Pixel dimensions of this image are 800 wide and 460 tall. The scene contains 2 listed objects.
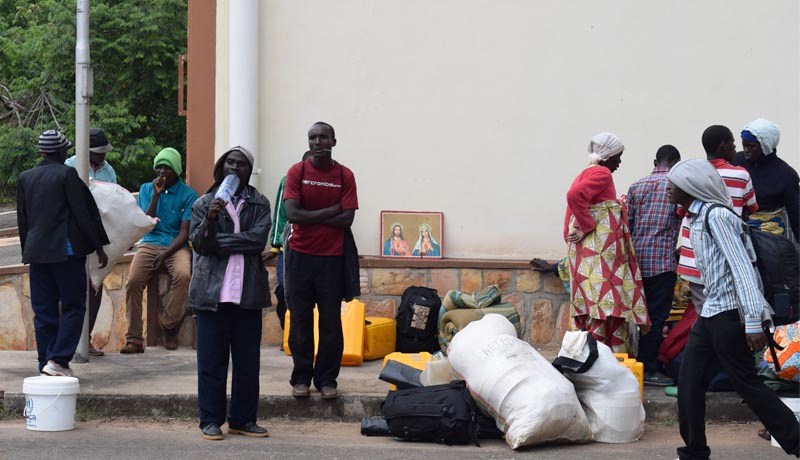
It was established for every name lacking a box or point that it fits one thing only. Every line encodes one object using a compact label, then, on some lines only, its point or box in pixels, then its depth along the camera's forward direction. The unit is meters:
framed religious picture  9.77
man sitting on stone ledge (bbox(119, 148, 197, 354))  9.50
